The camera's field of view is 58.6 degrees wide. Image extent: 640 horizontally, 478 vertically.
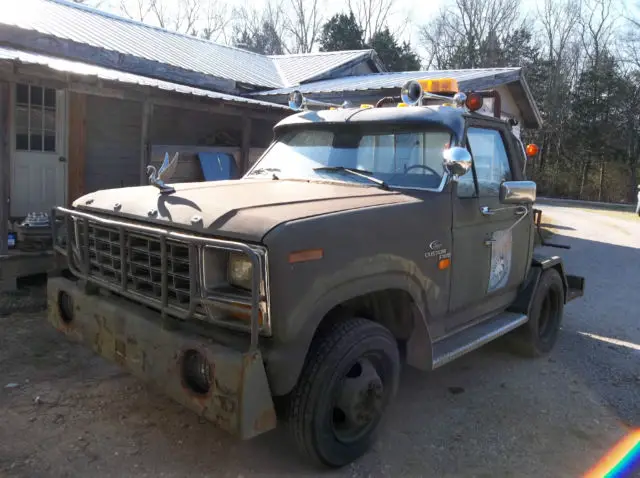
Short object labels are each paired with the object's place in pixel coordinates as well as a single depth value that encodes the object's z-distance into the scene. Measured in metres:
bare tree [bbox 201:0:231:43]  41.17
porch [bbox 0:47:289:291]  6.86
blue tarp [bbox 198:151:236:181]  10.36
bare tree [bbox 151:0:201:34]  39.62
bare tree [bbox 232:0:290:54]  42.44
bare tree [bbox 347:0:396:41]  41.62
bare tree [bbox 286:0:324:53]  40.97
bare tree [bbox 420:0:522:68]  40.66
